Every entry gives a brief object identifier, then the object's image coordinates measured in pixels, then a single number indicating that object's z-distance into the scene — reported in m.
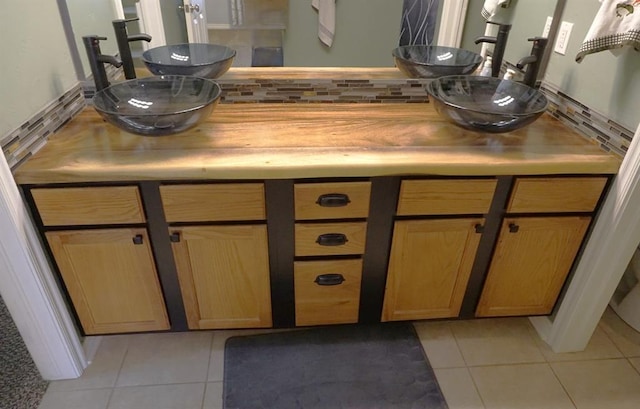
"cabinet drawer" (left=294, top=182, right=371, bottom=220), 1.31
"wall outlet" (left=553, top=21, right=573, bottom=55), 1.53
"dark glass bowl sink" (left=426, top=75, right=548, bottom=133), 1.40
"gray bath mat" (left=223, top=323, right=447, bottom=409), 1.50
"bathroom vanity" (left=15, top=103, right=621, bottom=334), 1.26
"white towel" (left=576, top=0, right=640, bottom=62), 1.21
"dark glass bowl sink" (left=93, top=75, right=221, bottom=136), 1.43
